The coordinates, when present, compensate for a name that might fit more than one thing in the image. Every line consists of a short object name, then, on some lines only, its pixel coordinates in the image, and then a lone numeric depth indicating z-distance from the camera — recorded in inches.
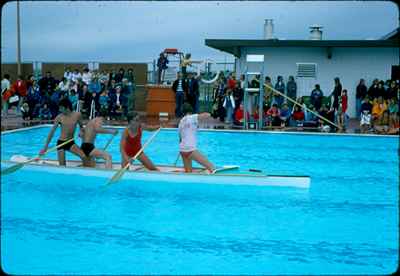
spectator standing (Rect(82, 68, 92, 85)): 957.4
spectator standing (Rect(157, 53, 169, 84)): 1031.0
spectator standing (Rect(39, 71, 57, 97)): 887.1
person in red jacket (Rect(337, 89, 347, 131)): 812.0
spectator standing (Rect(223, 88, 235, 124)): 846.5
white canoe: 401.1
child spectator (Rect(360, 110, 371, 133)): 782.5
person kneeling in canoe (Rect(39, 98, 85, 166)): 434.9
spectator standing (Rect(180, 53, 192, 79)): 958.3
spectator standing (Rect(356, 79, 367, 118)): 887.1
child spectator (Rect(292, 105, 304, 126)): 818.8
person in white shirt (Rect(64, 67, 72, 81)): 964.7
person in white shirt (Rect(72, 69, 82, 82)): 963.8
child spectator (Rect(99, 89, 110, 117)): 898.7
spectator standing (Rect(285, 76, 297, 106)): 879.1
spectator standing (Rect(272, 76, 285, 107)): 856.3
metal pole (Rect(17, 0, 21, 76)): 1126.0
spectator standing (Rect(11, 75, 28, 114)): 895.1
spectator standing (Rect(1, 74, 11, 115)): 896.9
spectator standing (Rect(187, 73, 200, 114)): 894.4
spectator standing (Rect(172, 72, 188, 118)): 899.4
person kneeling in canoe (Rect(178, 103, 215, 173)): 413.4
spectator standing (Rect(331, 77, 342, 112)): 844.6
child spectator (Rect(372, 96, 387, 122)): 805.2
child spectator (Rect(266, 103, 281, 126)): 815.1
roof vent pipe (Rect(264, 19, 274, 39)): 1031.6
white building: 933.2
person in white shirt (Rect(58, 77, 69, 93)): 897.5
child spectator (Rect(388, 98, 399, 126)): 796.0
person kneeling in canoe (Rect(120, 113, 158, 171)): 423.2
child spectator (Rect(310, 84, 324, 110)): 838.5
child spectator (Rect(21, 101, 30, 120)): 877.2
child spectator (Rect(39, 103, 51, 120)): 883.4
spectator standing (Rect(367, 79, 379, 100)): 850.1
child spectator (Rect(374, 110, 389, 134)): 804.6
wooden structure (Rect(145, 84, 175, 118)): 967.0
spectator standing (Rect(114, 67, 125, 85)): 946.7
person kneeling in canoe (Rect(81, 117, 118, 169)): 427.8
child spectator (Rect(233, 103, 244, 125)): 837.8
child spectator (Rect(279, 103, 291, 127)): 818.2
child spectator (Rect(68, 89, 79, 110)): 883.4
